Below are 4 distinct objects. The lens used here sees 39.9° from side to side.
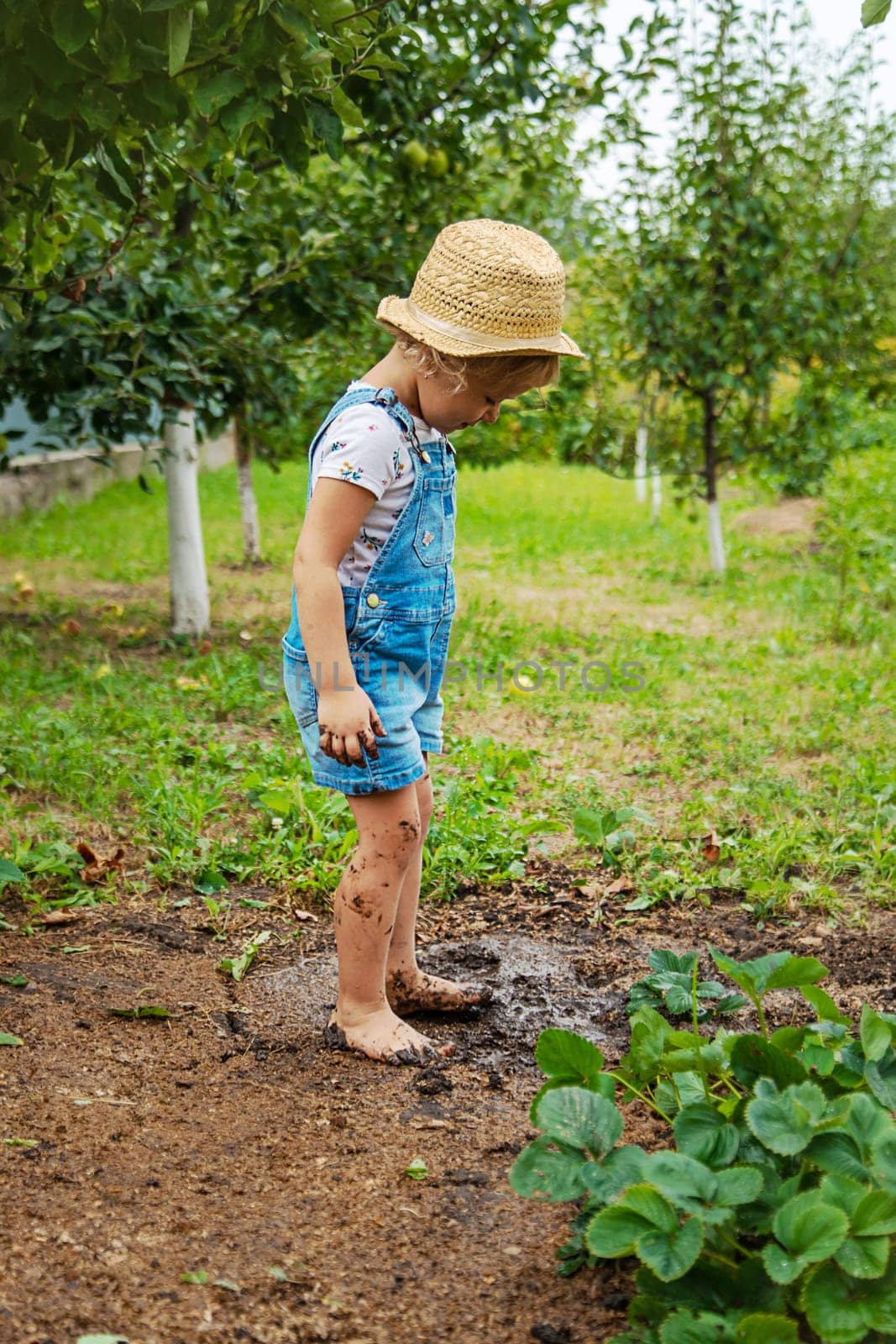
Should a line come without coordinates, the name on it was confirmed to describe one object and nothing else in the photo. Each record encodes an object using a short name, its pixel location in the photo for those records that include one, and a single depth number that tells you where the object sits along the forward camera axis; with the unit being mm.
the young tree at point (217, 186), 2326
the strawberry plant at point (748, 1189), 1281
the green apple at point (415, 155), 4938
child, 2014
